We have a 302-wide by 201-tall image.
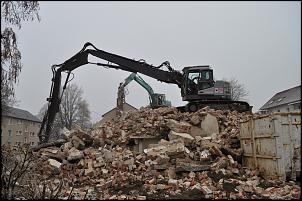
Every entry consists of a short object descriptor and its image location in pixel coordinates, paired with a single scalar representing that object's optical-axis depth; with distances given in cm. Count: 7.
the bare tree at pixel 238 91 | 4067
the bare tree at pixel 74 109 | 4022
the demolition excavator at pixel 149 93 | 1823
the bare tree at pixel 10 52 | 645
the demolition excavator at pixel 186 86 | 1401
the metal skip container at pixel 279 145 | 735
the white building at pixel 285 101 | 2961
